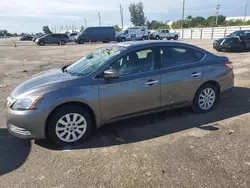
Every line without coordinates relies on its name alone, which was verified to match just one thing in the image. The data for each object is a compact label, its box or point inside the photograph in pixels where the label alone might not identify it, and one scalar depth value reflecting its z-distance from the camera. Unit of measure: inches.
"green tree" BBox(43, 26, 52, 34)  5067.9
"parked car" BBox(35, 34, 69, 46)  1315.2
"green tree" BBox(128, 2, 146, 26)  3580.2
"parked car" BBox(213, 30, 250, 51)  581.9
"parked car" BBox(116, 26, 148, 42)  1349.7
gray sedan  128.6
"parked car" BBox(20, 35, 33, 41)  2331.4
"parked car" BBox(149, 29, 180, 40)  1443.2
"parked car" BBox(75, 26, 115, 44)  1330.0
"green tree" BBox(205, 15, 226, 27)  2578.2
